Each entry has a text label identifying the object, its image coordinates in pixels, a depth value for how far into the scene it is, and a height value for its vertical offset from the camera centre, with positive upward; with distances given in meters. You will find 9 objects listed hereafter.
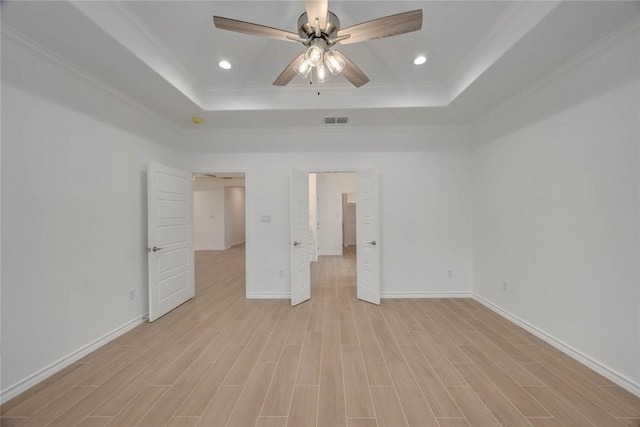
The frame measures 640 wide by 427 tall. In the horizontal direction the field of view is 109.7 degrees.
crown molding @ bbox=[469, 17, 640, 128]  1.75 +1.39
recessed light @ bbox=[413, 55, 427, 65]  2.53 +1.72
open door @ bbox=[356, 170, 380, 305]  3.52 -0.41
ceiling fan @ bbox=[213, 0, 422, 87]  1.48 +1.27
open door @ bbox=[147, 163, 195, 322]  2.99 -0.38
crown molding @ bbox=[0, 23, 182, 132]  1.76 +1.39
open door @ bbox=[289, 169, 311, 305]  3.46 -0.42
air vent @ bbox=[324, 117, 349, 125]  3.45 +1.42
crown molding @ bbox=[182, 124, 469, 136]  3.72 +1.37
